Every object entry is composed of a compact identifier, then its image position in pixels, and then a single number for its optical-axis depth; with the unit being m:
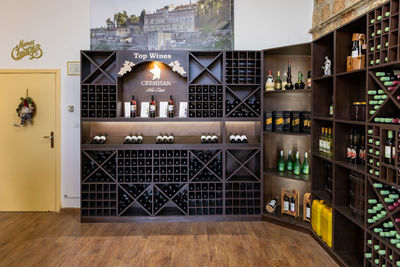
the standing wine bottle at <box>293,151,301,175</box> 4.04
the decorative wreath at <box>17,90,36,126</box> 4.39
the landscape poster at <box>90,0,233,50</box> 4.45
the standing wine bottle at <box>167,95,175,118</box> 4.21
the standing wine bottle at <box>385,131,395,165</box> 2.21
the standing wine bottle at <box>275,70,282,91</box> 4.12
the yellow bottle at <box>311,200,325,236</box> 3.44
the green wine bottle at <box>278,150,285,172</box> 4.20
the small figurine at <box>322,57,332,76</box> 3.30
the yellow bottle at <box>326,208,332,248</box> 3.15
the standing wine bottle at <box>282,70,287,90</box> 4.39
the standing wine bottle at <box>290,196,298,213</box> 3.98
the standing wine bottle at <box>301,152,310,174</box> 4.04
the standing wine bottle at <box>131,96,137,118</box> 4.18
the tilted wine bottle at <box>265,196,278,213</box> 4.13
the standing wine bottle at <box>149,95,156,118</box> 4.19
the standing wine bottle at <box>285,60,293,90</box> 3.98
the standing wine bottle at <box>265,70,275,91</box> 4.10
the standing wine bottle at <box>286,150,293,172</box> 4.22
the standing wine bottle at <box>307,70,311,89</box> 3.80
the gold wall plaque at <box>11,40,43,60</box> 4.46
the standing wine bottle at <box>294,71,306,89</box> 3.93
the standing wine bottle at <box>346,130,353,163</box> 2.93
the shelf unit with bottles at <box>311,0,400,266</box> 2.24
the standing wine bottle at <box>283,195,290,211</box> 4.05
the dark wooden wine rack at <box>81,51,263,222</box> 4.09
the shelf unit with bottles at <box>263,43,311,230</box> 4.39
